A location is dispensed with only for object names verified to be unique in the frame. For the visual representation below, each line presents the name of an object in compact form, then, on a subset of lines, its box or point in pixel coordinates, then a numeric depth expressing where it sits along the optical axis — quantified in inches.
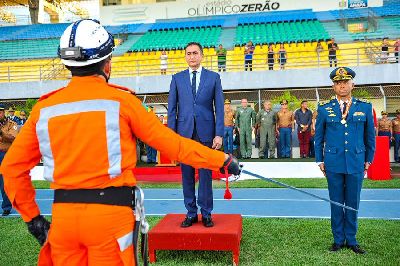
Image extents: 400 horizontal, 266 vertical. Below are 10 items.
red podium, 182.4
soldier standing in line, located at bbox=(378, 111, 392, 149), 573.6
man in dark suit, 191.6
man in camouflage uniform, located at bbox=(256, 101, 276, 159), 591.8
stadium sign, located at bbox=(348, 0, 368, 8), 1023.0
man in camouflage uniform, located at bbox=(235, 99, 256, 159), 595.8
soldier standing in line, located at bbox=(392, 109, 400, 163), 569.6
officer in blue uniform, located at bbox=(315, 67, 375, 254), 201.6
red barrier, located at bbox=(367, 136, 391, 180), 416.8
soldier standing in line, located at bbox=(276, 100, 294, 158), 586.2
